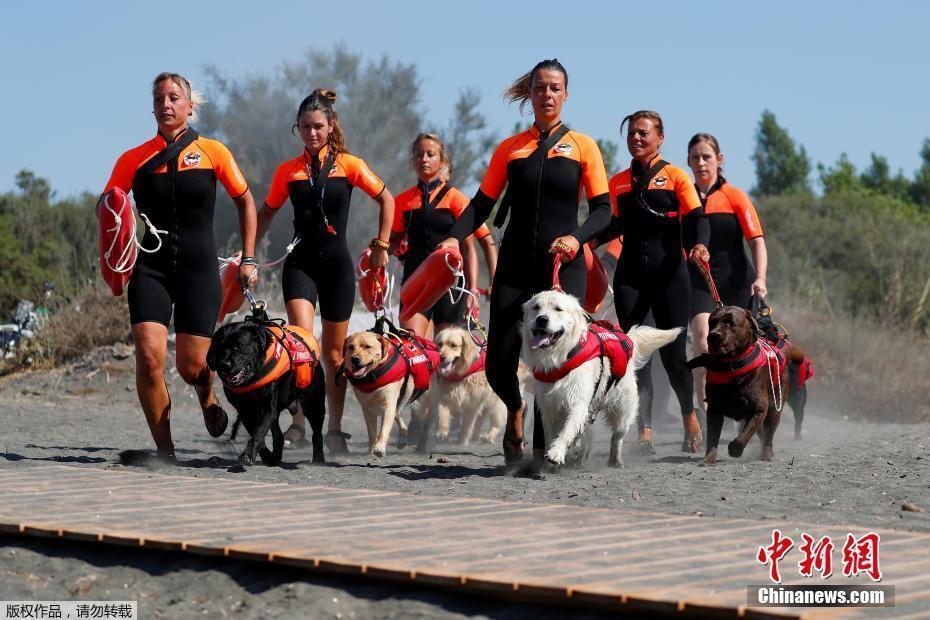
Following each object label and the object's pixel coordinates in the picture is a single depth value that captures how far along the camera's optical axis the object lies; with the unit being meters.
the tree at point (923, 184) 66.50
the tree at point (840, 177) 68.81
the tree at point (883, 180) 68.94
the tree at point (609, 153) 39.74
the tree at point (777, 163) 76.44
